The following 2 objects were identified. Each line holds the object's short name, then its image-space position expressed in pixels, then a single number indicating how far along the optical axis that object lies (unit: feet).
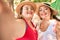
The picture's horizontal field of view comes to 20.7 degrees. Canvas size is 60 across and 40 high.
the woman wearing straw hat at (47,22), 4.36
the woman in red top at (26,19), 4.30
